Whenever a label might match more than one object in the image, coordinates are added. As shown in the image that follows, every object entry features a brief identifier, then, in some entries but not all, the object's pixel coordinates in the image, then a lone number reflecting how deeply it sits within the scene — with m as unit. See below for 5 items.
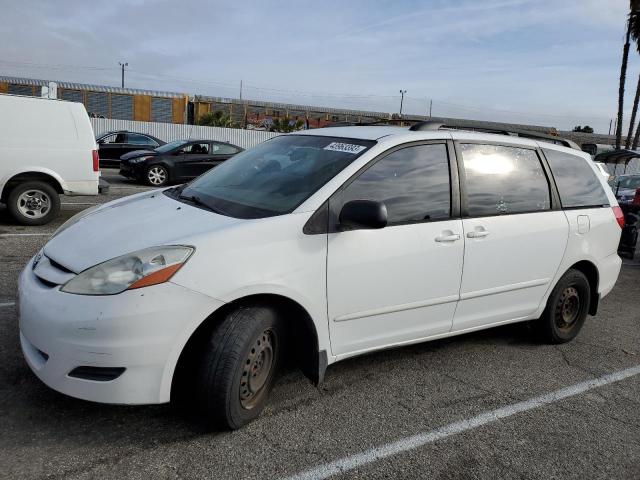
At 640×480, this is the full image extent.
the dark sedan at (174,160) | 14.97
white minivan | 2.62
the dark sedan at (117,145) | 18.31
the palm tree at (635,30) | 26.38
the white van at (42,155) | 7.93
